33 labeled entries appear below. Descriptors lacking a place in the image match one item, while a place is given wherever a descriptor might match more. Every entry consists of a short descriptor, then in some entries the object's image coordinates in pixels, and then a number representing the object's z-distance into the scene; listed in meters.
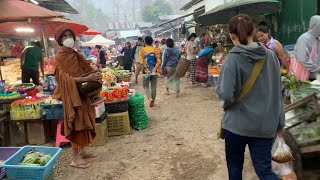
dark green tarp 6.10
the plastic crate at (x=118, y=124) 4.70
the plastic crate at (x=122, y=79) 8.39
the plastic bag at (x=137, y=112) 4.97
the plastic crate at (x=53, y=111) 4.34
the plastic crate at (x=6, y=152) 3.16
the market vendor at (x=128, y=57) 12.23
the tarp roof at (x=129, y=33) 32.74
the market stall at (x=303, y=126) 2.46
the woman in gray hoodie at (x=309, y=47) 3.61
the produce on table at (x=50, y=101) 4.37
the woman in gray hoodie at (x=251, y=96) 1.95
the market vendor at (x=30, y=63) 6.71
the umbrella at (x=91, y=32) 11.10
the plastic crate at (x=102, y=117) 4.25
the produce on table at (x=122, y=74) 8.57
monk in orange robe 3.33
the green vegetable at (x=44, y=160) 2.80
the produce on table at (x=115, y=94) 4.70
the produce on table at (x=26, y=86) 5.31
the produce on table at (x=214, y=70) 8.06
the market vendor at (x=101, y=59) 12.41
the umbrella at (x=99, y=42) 19.65
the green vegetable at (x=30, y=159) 2.79
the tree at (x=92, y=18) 56.90
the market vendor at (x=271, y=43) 4.11
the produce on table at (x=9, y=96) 4.61
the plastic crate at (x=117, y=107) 4.67
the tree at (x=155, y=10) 40.13
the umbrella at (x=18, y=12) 4.76
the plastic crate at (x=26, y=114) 4.40
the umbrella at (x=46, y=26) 6.12
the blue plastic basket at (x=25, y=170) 2.64
